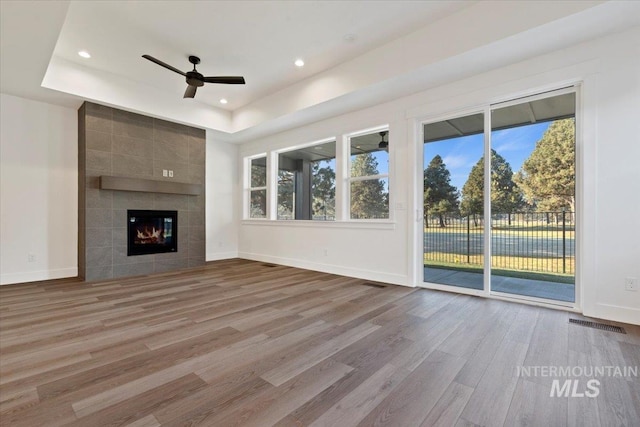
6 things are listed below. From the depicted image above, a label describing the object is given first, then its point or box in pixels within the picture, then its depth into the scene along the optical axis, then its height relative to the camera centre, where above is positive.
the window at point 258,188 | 6.50 +0.61
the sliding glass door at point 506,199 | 3.18 +0.18
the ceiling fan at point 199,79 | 3.78 +1.83
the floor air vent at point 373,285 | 4.02 -1.05
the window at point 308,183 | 5.28 +0.63
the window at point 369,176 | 4.48 +0.62
